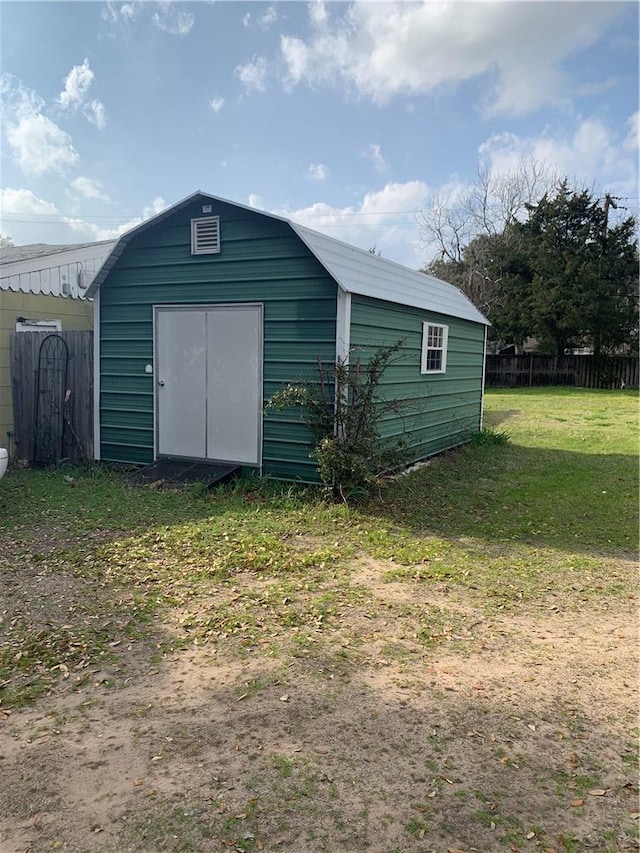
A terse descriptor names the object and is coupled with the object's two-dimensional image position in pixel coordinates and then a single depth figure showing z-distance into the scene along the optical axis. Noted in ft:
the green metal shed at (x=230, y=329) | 23.22
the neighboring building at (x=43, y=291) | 29.27
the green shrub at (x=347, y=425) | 21.24
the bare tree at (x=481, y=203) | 107.96
